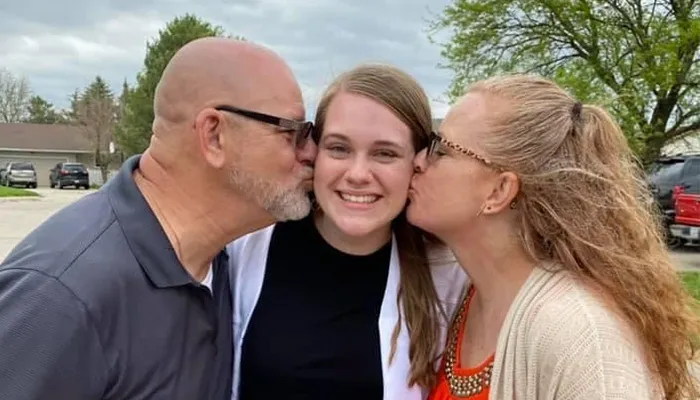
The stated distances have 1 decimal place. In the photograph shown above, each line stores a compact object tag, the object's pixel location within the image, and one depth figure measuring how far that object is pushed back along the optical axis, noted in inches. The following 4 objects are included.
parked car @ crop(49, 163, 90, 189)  1653.5
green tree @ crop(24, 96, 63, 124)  2901.1
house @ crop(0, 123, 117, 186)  2281.0
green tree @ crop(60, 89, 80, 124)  2516.6
